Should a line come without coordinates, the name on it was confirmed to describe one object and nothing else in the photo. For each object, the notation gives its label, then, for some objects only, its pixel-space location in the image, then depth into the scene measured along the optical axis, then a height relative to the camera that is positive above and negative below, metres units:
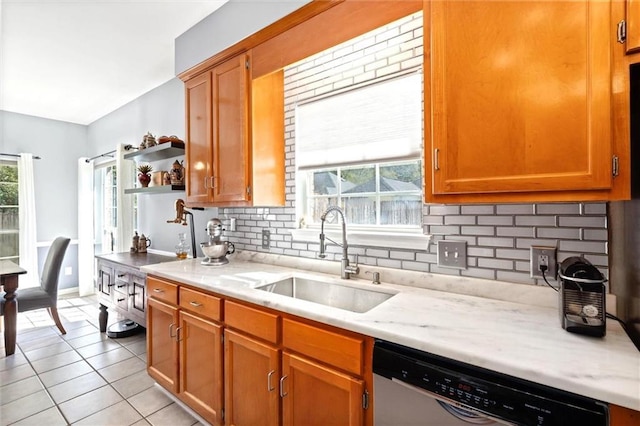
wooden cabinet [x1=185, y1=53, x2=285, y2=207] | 2.12 +0.55
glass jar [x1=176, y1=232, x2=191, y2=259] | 2.93 -0.34
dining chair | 3.19 -0.81
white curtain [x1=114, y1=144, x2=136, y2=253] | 4.03 +0.07
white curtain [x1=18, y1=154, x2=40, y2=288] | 4.39 -0.06
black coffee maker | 0.97 -0.29
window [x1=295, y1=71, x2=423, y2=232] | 1.78 +0.36
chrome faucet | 1.80 -0.27
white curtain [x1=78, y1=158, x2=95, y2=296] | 4.89 -0.22
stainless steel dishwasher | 0.80 -0.53
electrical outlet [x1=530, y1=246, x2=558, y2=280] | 1.30 -0.23
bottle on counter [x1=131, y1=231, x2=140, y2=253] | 3.63 -0.35
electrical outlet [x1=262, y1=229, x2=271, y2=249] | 2.42 -0.21
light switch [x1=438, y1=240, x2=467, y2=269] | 1.52 -0.22
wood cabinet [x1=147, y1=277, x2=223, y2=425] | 1.74 -0.82
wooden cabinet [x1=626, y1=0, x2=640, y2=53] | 0.91 +0.54
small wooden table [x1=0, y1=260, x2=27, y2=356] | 2.89 -0.86
